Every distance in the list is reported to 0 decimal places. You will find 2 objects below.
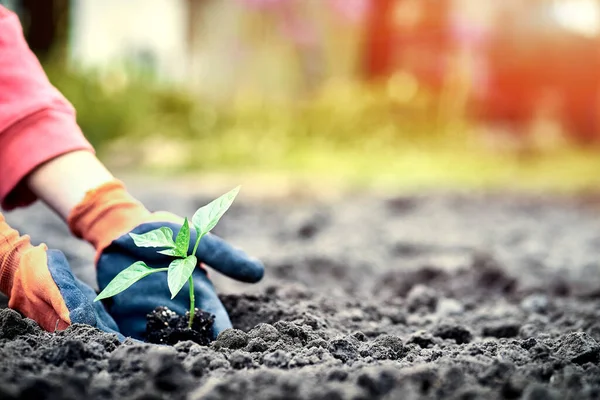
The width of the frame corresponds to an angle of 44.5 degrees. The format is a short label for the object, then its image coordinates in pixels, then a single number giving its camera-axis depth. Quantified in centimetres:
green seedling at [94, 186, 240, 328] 127
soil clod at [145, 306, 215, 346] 135
